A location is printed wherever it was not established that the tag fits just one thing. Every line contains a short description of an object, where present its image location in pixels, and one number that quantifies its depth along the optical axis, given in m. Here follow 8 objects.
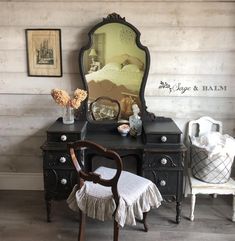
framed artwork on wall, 2.78
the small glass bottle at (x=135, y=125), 2.67
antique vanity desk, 2.46
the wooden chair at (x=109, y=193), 1.99
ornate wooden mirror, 2.71
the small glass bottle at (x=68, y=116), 2.68
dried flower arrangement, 2.59
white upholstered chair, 2.57
